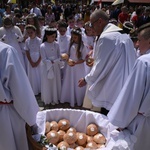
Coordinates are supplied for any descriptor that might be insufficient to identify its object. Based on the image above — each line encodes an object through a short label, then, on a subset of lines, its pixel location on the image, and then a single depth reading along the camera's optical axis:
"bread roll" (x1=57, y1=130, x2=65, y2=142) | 2.78
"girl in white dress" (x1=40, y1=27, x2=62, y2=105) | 4.70
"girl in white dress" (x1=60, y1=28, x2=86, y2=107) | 4.73
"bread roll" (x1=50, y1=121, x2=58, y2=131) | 2.87
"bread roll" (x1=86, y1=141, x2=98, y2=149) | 2.58
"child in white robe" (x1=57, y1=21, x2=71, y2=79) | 5.20
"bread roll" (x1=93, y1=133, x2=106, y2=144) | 2.69
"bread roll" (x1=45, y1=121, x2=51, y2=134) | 2.76
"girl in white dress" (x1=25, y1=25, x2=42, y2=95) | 5.24
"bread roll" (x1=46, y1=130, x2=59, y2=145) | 2.62
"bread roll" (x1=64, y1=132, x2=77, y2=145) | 2.68
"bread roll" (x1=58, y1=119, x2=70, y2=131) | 2.90
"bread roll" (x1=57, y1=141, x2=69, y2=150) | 2.44
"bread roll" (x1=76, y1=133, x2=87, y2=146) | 2.71
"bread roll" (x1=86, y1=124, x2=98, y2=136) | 2.81
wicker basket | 2.23
